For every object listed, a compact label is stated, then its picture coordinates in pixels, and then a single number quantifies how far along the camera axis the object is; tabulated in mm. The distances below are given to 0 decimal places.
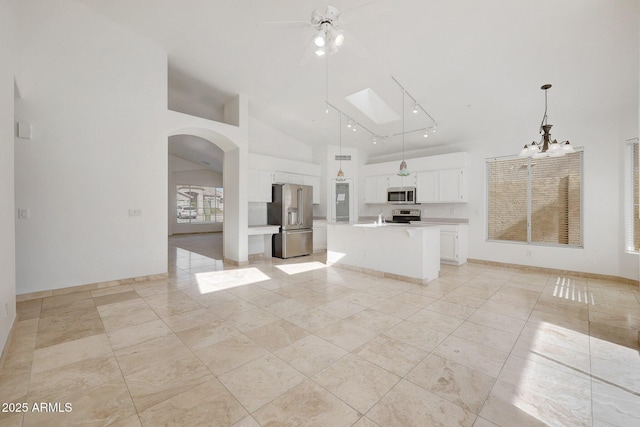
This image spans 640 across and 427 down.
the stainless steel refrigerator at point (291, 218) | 6754
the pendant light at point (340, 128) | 5704
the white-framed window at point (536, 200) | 5188
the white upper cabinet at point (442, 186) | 6238
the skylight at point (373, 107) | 5645
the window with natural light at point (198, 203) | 12391
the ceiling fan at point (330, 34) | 2538
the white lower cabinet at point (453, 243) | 6004
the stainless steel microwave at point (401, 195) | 6914
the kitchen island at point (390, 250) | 4434
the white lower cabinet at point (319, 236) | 7574
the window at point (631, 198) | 4484
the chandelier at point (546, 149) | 3201
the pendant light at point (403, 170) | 4597
